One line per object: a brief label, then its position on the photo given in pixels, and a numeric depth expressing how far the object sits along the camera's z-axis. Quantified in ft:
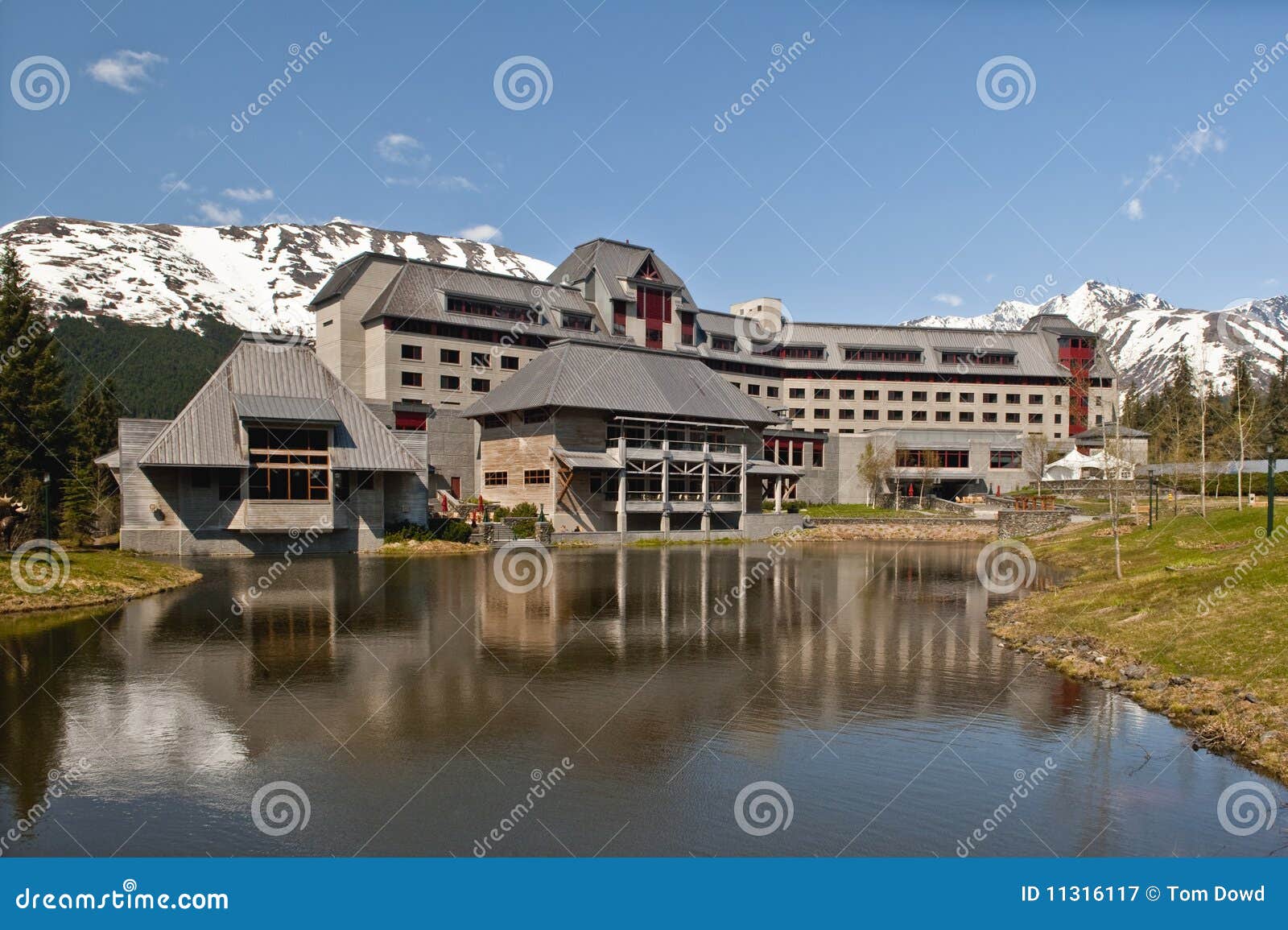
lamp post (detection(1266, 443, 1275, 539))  90.89
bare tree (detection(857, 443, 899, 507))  290.56
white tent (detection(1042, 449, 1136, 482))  285.43
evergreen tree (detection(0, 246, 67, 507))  193.88
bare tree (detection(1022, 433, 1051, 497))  300.20
